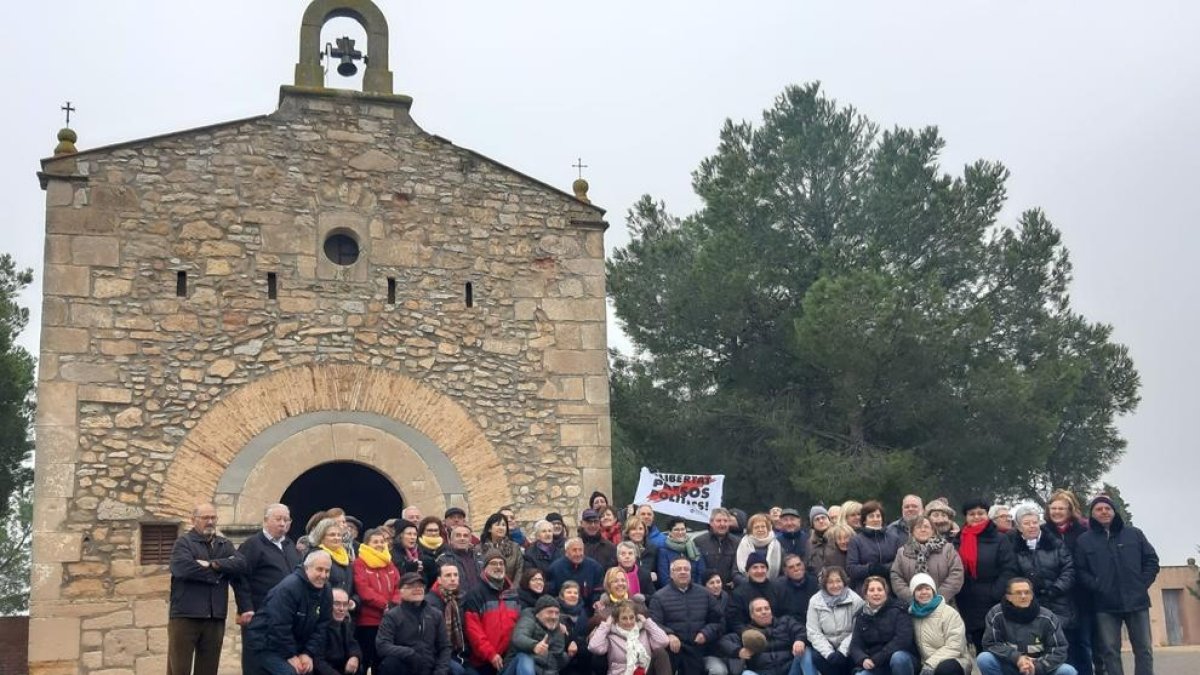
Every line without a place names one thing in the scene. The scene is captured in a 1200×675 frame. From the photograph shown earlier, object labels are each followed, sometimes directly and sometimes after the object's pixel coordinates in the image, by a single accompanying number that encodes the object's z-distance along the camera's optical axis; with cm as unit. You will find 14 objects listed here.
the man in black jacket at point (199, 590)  793
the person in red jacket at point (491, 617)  834
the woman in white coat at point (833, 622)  852
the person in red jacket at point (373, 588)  827
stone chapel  1051
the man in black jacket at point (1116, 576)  855
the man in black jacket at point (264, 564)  802
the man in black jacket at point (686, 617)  872
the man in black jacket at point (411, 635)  777
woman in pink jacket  843
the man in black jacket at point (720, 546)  941
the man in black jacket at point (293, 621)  737
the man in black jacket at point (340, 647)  767
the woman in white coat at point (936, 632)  816
